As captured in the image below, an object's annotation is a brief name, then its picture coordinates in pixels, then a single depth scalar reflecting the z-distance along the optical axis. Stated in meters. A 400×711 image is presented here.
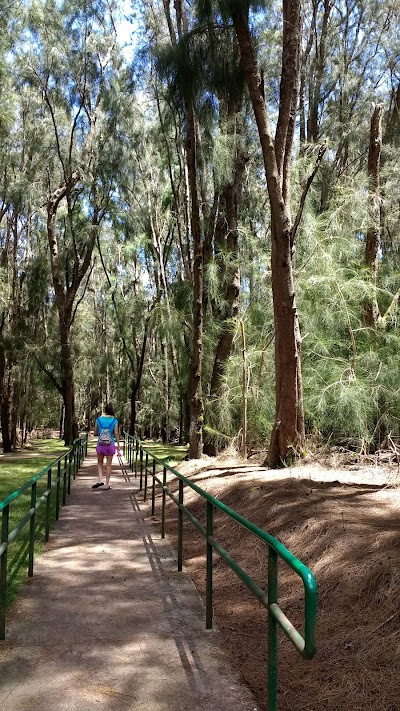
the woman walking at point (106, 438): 10.13
